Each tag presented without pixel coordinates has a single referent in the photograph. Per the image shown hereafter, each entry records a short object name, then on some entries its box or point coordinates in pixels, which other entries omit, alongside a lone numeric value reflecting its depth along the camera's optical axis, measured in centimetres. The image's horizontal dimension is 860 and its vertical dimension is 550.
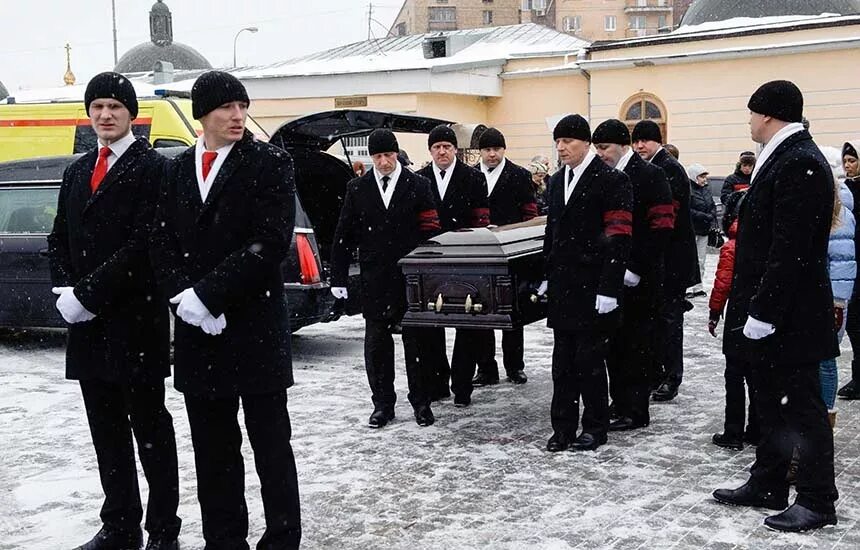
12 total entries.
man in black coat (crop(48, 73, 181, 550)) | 403
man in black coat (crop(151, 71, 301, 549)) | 372
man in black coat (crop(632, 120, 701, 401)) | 662
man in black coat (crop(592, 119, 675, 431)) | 610
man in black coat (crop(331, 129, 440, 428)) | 627
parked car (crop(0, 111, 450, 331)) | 816
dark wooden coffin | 586
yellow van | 1244
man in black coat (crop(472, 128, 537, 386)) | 750
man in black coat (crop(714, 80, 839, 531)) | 425
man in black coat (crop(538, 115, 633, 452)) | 550
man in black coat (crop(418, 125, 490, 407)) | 693
